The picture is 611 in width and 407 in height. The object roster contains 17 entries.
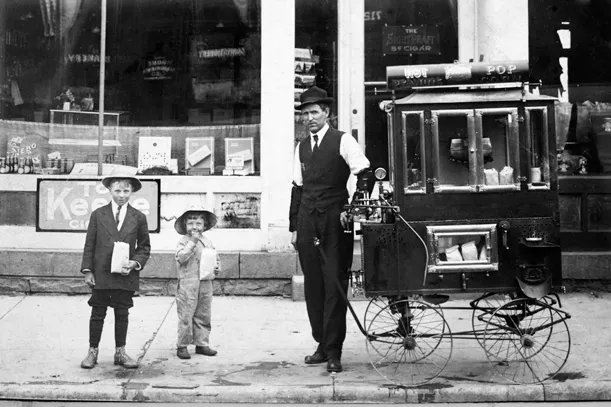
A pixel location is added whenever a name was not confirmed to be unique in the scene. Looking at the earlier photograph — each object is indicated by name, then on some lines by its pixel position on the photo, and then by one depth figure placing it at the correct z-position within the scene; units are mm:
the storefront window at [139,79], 10305
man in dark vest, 6906
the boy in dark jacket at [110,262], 6953
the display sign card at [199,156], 10297
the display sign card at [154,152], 10297
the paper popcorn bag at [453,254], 6520
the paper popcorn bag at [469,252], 6500
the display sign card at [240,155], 10234
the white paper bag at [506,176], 6562
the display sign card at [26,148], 10250
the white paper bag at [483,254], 6492
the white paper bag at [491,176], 6578
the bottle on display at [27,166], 10219
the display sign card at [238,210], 10078
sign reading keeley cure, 9984
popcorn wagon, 6484
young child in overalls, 7270
